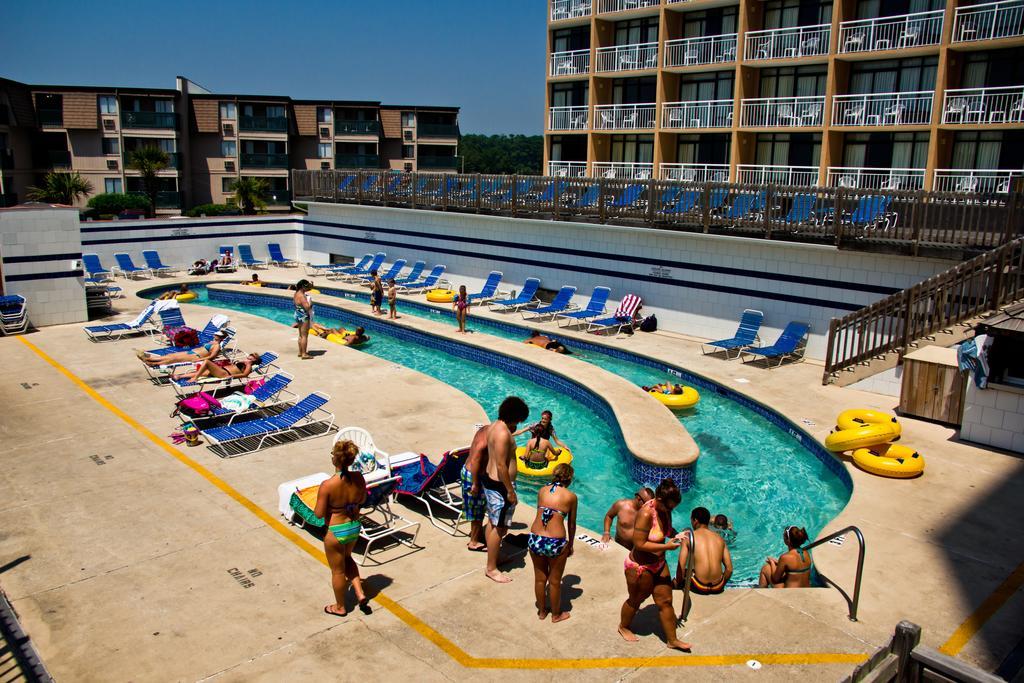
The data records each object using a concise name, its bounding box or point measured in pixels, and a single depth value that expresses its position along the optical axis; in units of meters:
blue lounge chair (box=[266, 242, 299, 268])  32.75
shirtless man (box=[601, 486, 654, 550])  8.38
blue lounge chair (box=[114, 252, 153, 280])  29.14
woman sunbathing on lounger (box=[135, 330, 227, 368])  15.00
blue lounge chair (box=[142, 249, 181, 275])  29.73
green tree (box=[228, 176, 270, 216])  46.78
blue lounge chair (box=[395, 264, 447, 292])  26.42
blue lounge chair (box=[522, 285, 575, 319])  22.08
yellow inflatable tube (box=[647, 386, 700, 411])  14.72
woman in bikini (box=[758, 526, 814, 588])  7.77
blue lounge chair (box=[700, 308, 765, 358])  17.72
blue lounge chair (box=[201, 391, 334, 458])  11.64
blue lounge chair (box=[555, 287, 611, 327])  20.78
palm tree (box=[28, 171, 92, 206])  42.31
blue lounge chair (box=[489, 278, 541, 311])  23.08
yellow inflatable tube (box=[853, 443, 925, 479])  10.57
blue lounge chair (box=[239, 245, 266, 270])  31.97
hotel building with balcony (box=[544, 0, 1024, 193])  22.89
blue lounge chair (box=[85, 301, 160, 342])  18.73
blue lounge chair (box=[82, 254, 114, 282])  27.01
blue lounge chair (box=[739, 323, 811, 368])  17.03
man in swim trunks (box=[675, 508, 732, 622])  7.53
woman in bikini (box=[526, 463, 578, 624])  6.64
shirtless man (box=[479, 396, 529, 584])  7.33
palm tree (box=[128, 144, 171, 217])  48.75
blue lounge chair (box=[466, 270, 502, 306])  24.64
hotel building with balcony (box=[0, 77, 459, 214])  50.53
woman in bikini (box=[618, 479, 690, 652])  6.22
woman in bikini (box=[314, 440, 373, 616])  6.81
